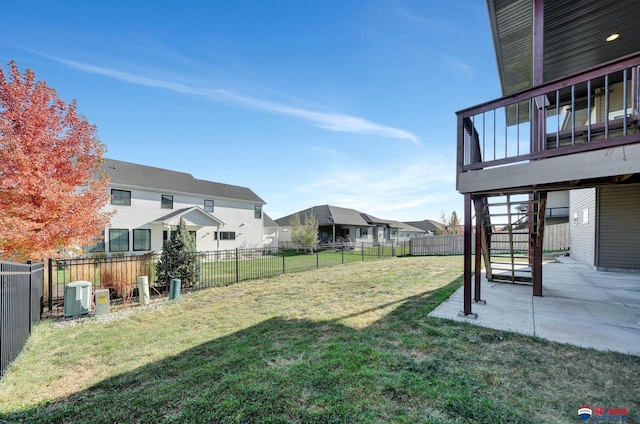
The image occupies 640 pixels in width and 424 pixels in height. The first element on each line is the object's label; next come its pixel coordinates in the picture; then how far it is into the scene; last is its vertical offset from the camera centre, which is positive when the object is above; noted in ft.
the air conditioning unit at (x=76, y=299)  17.69 -5.61
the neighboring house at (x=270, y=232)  84.28 -5.44
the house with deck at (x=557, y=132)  10.39 +4.52
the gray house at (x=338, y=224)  90.48 -2.82
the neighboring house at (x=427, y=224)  169.37 -5.02
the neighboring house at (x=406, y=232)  134.82 -8.18
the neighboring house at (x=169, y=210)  49.78 +1.39
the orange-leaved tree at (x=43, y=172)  18.63 +3.40
